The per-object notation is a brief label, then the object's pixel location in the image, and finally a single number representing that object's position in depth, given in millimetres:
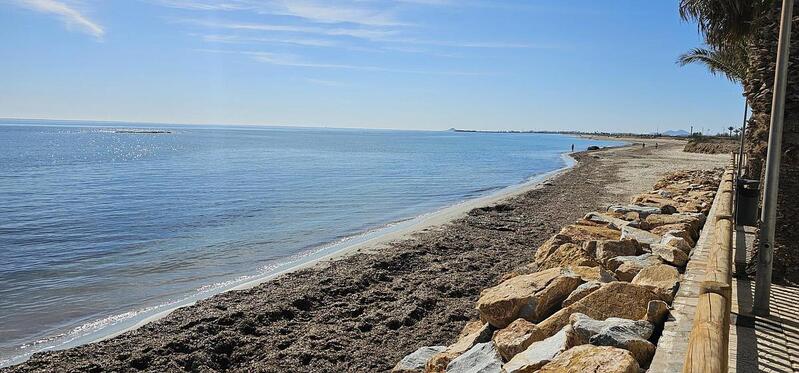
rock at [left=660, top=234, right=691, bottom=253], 7375
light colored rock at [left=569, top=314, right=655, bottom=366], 4043
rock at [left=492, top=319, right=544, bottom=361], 4855
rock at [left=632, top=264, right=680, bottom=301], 5410
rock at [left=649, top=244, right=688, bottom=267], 6852
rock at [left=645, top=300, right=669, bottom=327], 4641
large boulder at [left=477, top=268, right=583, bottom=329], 5602
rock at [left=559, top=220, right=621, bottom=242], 9172
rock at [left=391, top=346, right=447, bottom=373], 5707
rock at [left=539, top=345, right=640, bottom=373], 3633
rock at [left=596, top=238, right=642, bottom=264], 7426
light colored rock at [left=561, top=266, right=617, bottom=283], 6102
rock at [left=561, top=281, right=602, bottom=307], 5375
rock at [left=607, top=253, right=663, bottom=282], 6504
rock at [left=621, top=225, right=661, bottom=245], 8305
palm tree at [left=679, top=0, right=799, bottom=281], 6711
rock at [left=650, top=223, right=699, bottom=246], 8203
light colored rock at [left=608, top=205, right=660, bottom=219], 10948
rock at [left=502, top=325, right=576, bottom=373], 4215
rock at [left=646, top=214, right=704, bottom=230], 9398
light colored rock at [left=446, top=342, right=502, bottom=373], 4762
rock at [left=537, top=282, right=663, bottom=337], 4934
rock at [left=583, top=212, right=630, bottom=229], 10219
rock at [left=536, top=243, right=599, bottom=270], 7187
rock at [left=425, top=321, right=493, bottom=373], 5367
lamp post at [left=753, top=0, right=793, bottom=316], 5203
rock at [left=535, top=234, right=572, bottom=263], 8656
